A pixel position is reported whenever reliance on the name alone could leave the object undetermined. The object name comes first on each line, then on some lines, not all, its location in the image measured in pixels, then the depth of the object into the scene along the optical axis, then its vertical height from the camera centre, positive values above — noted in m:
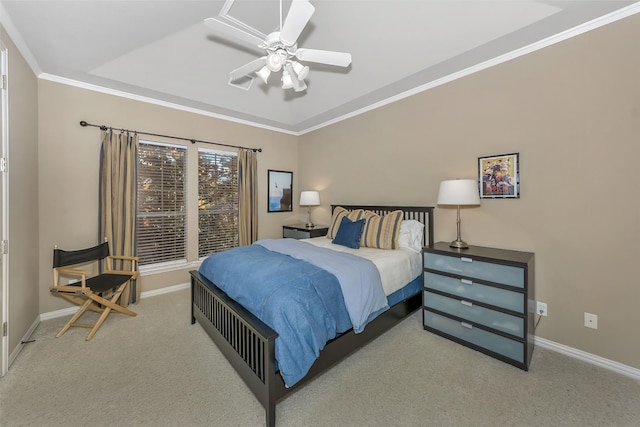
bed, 1.54 -1.00
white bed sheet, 2.39 -0.54
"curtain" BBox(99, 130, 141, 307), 3.16 +0.22
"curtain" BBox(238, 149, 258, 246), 4.36 +0.24
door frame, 1.96 -0.01
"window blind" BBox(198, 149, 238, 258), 4.11 +0.18
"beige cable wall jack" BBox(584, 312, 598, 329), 2.12 -0.94
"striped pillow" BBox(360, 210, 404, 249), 3.00 -0.25
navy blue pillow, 3.10 -0.28
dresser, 2.04 -0.80
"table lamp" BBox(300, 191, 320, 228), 4.46 +0.23
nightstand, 4.34 -0.36
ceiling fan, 1.64 +1.27
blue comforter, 1.58 -0.63
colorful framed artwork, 2.51 +0.37
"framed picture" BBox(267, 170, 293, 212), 4.91 +0.42
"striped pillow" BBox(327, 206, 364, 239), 3.52 -0.08
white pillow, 3.02 -0.30
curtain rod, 3.08 +1.11
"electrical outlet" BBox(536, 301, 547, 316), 2.37 -0.93
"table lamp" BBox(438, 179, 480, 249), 2.45 +0.19
